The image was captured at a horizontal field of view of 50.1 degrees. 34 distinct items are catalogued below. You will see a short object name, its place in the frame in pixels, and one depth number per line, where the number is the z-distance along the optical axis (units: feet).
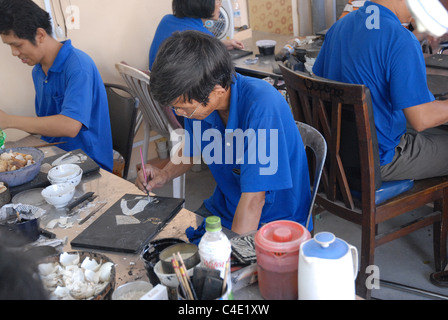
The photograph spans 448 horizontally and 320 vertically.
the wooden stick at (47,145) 7.62
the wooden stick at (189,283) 3.27
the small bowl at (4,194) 5.71
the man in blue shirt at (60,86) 7.57
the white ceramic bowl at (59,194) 5.53
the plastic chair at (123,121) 7.98
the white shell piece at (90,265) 3.94
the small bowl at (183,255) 3.59
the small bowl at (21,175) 5.98
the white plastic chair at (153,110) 9.76
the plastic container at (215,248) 3.38
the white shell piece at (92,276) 3.79
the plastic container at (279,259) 3.34
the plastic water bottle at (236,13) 13.19
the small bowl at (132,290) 3.59
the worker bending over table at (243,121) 4.73
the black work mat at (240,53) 11.09
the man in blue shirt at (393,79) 6.28
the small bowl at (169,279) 3.56
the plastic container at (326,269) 3.02
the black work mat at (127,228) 4.63
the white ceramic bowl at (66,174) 5.93
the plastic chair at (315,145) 5.39
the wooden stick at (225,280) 3.23
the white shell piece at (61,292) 3.62
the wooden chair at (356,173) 6.01
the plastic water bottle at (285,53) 10.37
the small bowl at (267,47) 10.93
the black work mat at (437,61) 8.20
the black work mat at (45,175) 6.03
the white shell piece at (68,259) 3.99
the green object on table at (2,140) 7.05
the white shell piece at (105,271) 3.78
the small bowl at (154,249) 3.96
